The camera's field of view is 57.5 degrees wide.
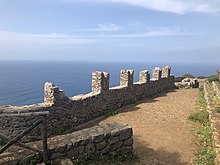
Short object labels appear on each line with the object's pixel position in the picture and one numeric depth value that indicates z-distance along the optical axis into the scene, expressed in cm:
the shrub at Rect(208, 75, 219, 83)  2555
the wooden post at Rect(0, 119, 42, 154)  441
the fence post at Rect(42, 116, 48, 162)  483
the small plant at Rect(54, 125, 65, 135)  948
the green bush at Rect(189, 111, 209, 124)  1080
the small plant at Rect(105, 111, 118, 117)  1234
